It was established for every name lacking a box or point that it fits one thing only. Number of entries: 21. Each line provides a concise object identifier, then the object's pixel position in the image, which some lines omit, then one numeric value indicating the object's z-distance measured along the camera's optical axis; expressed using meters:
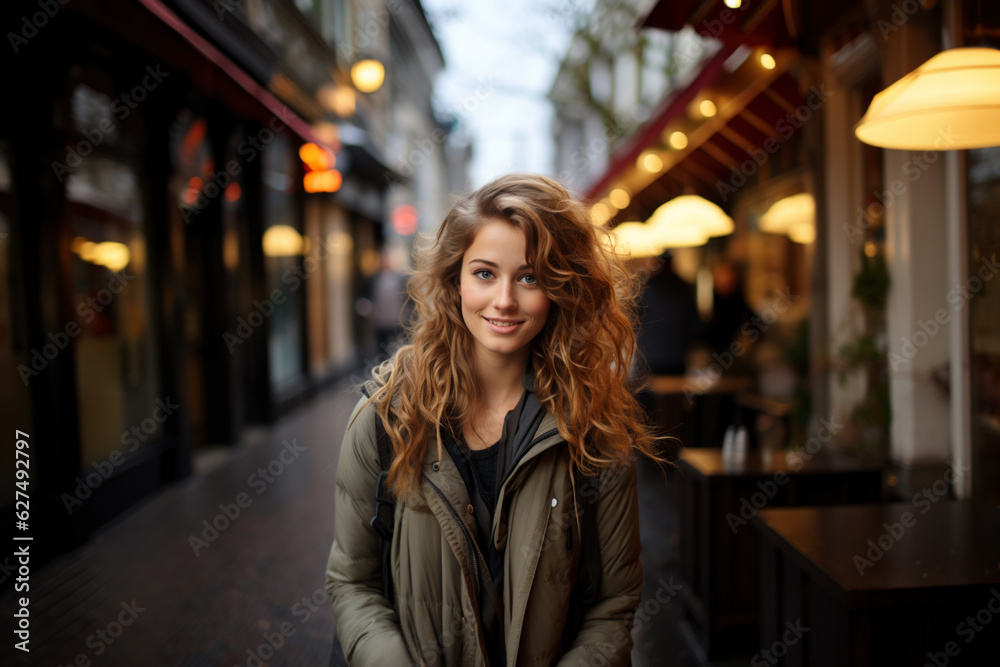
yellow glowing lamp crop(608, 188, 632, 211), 13.45
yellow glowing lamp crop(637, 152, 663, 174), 8.67
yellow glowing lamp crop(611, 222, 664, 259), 7.26
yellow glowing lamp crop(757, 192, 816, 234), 5.97
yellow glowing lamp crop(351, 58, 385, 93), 10.30
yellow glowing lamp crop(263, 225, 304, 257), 9.70
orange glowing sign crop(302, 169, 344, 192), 9.80
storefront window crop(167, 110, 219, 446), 6.94
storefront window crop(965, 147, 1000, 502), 3.47
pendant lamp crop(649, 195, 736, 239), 5.90
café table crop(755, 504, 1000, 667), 2.12
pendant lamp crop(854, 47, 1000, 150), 2.29
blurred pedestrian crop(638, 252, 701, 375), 6.81
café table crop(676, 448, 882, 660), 3.55
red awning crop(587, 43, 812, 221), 5.36
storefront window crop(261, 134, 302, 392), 9.67
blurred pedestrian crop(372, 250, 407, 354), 10.77
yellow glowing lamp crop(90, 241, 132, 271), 5.48
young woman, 1.70
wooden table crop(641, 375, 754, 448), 7.13
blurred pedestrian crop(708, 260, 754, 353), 8.12
